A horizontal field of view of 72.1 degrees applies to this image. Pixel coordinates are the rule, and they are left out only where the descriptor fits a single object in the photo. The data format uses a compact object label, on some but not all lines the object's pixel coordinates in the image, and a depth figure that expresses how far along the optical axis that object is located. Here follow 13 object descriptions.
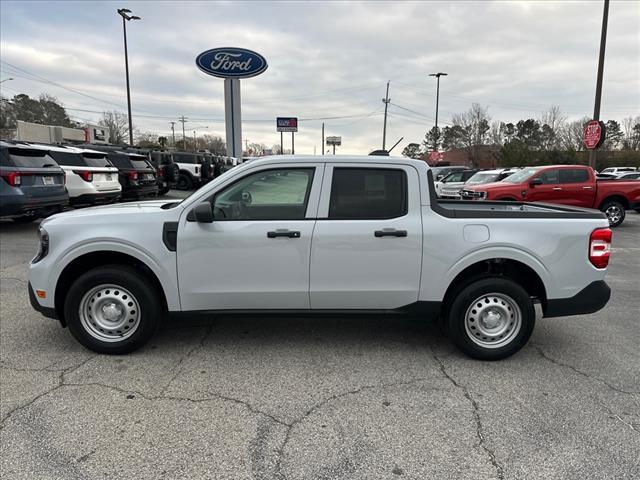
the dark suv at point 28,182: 8.51
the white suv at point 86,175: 10.91
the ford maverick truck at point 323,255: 3.66
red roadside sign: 18.05
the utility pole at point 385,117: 47.47
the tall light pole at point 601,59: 17.45
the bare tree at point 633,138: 60.03
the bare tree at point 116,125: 67.05
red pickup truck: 12.20
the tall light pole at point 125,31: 26.95
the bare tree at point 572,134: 59.28
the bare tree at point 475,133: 62.39
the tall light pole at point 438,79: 39.12
